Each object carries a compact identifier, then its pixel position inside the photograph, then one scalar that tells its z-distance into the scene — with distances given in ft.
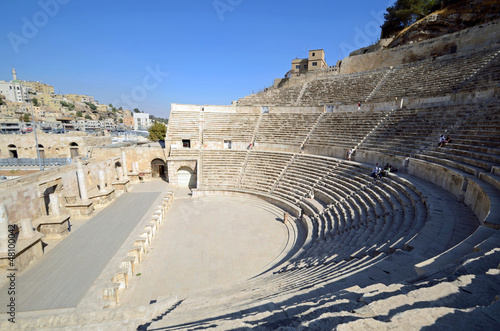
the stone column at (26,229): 30.20
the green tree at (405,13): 92.12
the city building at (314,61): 132.26
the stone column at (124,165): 65.85
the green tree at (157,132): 135.44
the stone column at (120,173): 61.15
